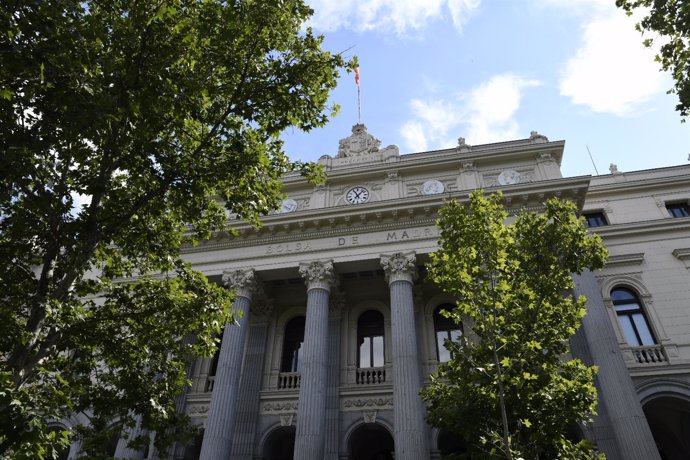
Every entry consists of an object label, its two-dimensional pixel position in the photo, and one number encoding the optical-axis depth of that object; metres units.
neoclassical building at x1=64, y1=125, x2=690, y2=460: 16.44
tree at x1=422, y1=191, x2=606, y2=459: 9.38
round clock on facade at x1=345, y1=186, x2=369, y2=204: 21.67
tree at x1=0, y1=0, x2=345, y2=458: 7.84
